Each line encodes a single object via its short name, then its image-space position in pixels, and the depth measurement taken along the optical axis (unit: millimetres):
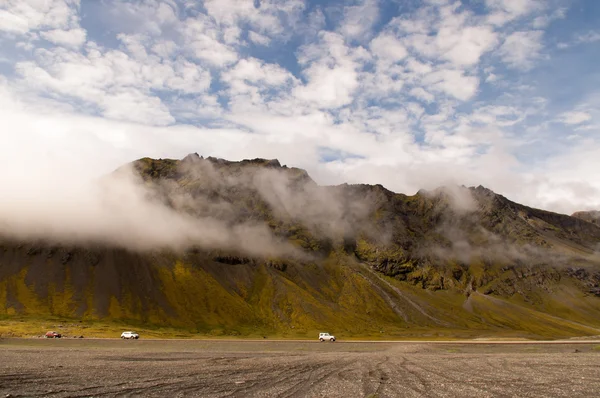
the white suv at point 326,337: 108062
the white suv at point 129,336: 101500
